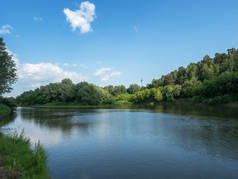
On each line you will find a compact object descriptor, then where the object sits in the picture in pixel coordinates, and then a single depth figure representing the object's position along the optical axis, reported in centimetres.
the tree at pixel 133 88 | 17000
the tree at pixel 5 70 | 3086
